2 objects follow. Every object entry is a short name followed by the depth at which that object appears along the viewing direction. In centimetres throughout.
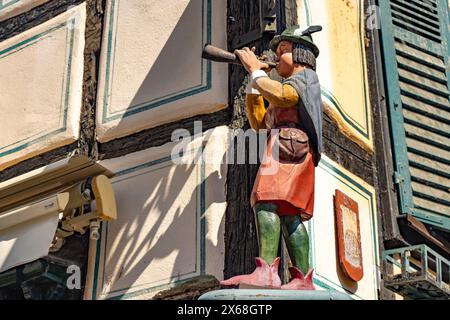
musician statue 689
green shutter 895
